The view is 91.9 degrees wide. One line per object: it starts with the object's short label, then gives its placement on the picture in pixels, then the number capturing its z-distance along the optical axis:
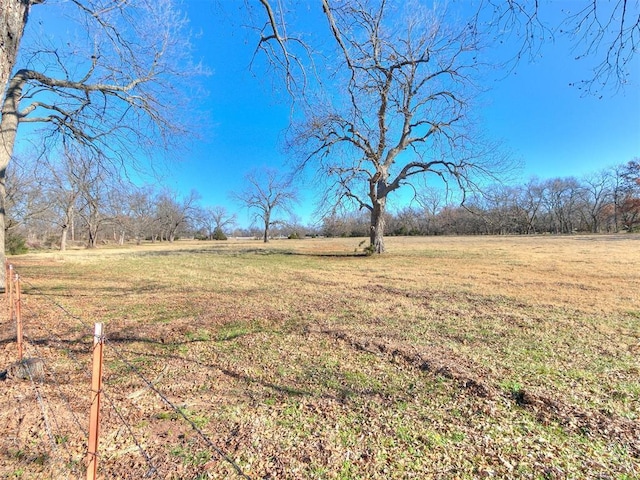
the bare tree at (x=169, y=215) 68.12
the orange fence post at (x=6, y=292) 7.29
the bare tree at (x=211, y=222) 78.19
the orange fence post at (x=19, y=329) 3.65
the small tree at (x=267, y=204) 43.34
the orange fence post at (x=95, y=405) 1.64
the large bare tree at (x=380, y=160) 14.51
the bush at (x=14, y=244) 20.89
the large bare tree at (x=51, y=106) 6.86
